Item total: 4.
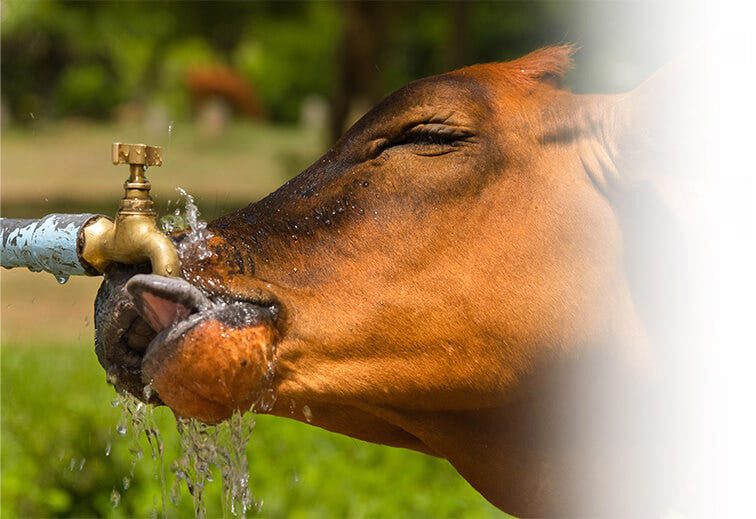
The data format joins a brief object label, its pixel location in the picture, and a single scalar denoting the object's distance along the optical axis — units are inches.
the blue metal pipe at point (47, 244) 206.8
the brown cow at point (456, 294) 203.0
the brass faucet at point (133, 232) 197.8
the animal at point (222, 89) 1608.0
